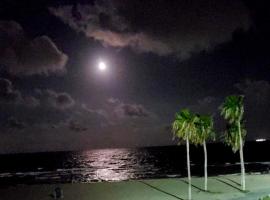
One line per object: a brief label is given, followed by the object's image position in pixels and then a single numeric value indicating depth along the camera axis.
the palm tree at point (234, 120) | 27.94
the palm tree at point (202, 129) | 25.95
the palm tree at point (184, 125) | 25.36
